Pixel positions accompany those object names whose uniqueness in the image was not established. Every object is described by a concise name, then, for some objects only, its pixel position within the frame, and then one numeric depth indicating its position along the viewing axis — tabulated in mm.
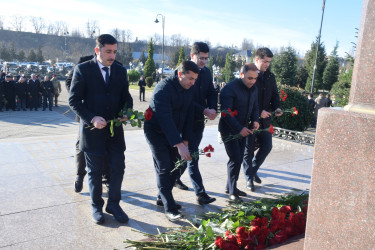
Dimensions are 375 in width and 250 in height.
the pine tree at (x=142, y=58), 63169
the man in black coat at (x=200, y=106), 4195
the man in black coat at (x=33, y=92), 14906
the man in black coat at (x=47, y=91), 15180
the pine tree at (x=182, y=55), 42750
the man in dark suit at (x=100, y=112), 3510
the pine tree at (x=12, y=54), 49656
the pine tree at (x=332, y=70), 32031
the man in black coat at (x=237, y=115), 4270
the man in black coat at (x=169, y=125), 3573
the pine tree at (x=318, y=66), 32344
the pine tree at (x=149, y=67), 39375
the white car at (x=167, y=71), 52147
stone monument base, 2113
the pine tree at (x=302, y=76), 34469
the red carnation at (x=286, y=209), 3139
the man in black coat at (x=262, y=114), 4840
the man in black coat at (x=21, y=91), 14720
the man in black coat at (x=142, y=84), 20969
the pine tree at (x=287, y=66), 30469
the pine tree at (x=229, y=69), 37662
